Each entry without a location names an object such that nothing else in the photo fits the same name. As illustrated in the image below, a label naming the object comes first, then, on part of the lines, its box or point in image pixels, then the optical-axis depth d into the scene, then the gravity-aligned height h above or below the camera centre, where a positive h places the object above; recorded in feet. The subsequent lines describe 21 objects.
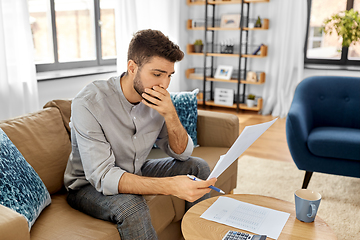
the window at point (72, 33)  10.74 +0.25
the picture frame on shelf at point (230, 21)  15.74 +0.94
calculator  3.50 -1.98
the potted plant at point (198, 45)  16.60 -0.19
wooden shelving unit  15.12 -0.61
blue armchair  7.14 -1.96
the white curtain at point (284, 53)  14.37 -0.48
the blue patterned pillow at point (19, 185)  3.75 -1.65
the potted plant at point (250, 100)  15.67 -2.66
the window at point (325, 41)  14.52 +0.04
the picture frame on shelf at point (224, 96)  16.11 -2.59
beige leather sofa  3.80 -1.86
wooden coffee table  3.64 -2.03
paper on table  3.74 -2.01
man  4.04 -1.40
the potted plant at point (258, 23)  14.93 +0.80
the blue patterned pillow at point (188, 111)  6.98 -1.41
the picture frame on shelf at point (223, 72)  16.25 -1.45
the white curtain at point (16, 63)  7.71 -0.53
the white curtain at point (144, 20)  11.51 +0.77
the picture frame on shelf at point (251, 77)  15.56 -1.58
